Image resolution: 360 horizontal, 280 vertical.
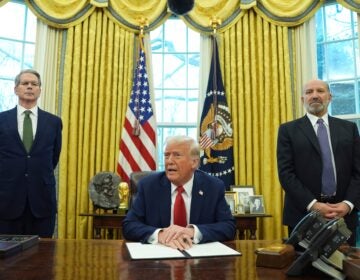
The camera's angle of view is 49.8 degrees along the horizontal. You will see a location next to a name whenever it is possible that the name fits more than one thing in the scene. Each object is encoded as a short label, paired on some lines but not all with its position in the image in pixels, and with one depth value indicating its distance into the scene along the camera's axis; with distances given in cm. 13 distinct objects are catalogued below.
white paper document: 140
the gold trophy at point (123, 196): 405
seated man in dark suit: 201
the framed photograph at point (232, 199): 404
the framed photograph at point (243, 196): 407
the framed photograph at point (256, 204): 410
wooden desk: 112
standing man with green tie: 275
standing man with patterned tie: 256
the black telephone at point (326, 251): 107
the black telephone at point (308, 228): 124
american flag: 445
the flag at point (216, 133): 446
